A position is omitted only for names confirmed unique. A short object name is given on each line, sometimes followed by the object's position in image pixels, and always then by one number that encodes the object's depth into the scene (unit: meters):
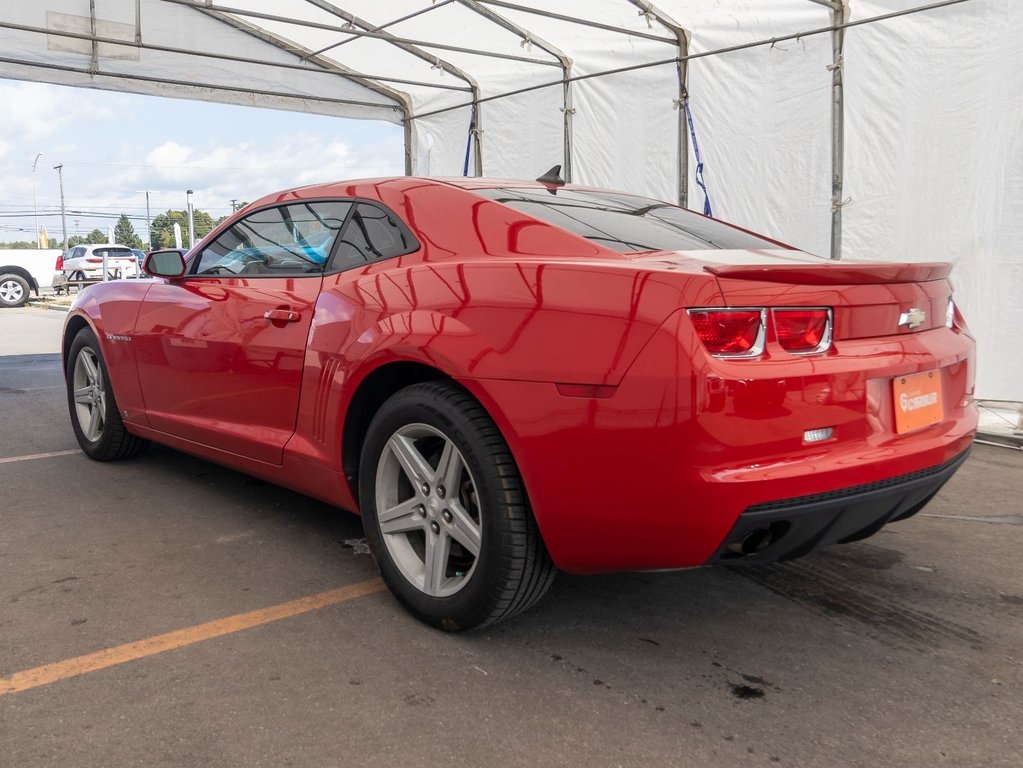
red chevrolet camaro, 2.21
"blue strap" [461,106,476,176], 10.81
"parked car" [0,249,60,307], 23.55
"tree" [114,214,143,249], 111.54
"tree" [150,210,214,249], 98.19
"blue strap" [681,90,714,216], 8.30
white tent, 6.52
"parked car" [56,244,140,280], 28.98
